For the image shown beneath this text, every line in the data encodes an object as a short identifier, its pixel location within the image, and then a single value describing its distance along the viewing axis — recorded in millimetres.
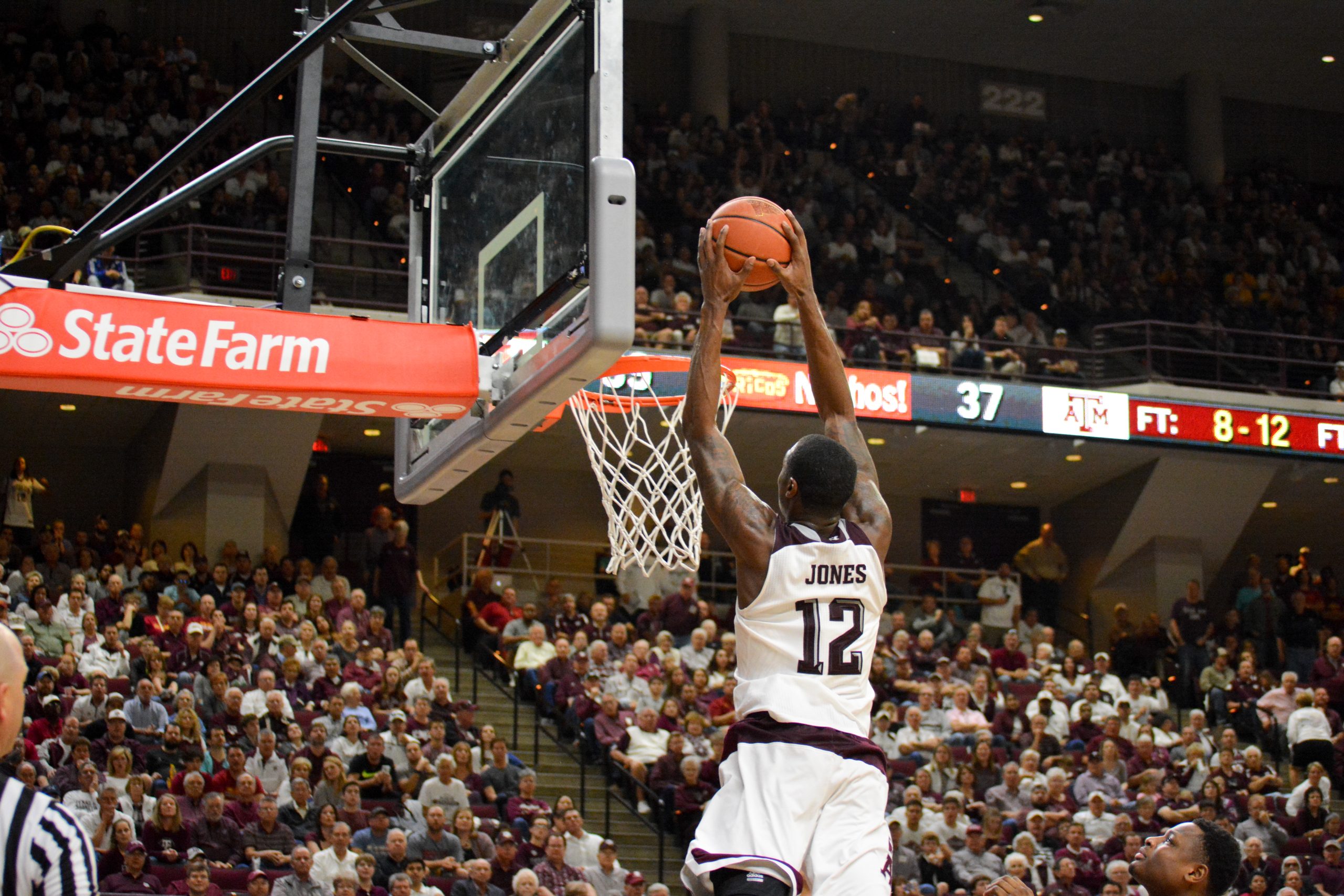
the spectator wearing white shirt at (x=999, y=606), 17859
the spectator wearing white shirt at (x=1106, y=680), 15438
